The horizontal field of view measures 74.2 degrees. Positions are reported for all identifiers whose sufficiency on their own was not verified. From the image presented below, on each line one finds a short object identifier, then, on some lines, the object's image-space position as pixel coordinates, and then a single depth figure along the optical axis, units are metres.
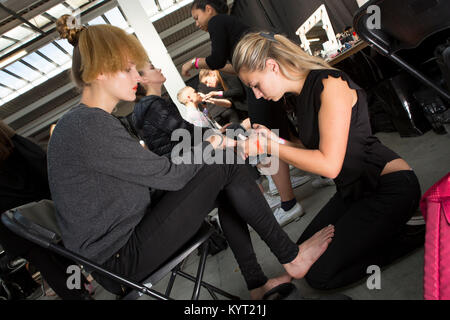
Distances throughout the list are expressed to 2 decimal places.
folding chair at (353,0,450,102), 1.02
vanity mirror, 3.04
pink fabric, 0.79
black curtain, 4.29
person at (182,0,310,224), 2.10
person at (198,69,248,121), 3.67
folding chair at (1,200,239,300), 0.94
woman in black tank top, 1.25
